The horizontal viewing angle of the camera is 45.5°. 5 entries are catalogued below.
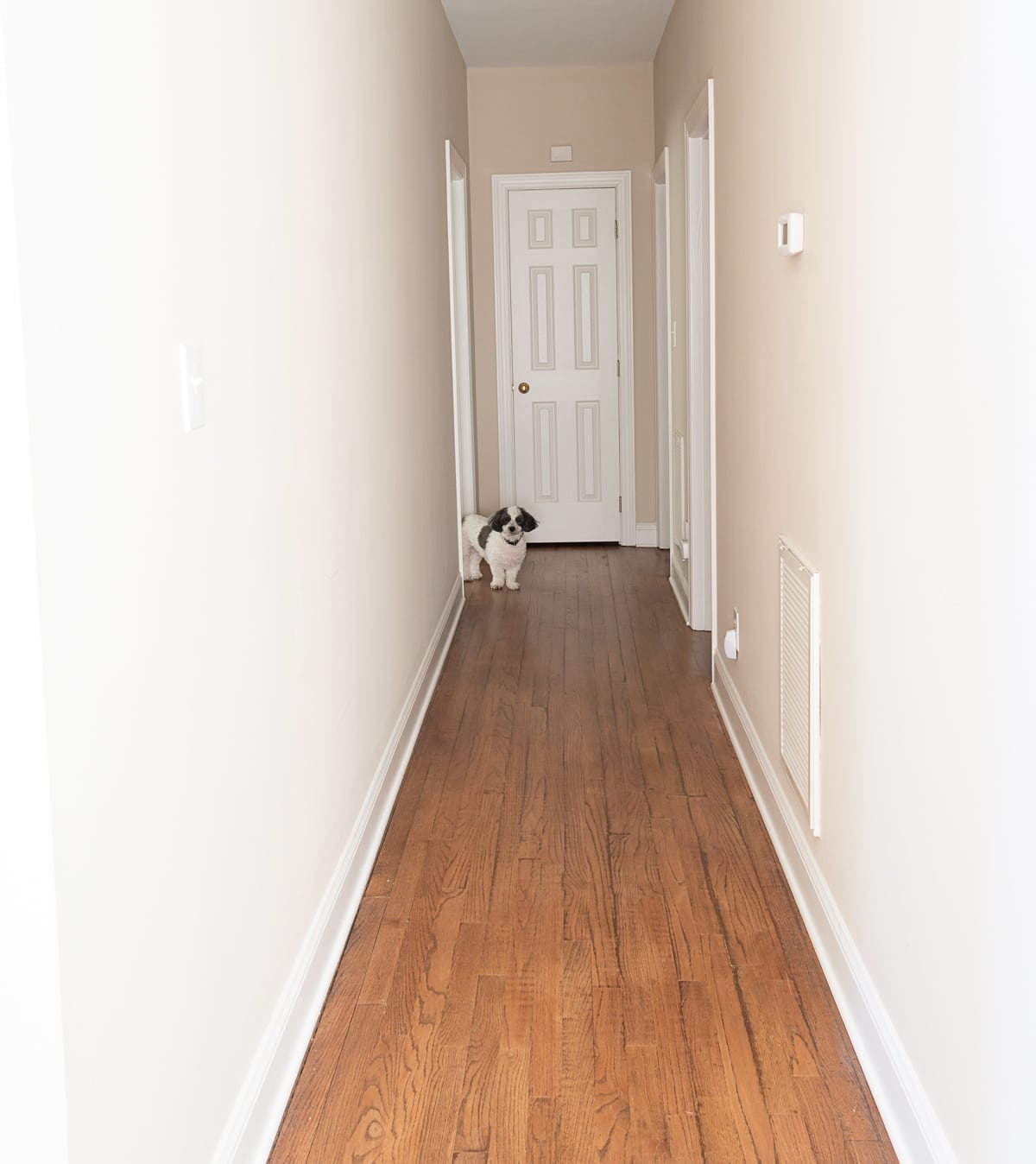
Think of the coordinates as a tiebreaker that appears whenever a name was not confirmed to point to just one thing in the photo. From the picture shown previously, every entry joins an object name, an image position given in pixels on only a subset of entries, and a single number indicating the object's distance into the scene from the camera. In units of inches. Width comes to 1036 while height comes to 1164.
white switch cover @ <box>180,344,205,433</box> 66.6
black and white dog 247.6
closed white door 282.4
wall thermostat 107.5
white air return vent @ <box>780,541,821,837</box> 104.3
